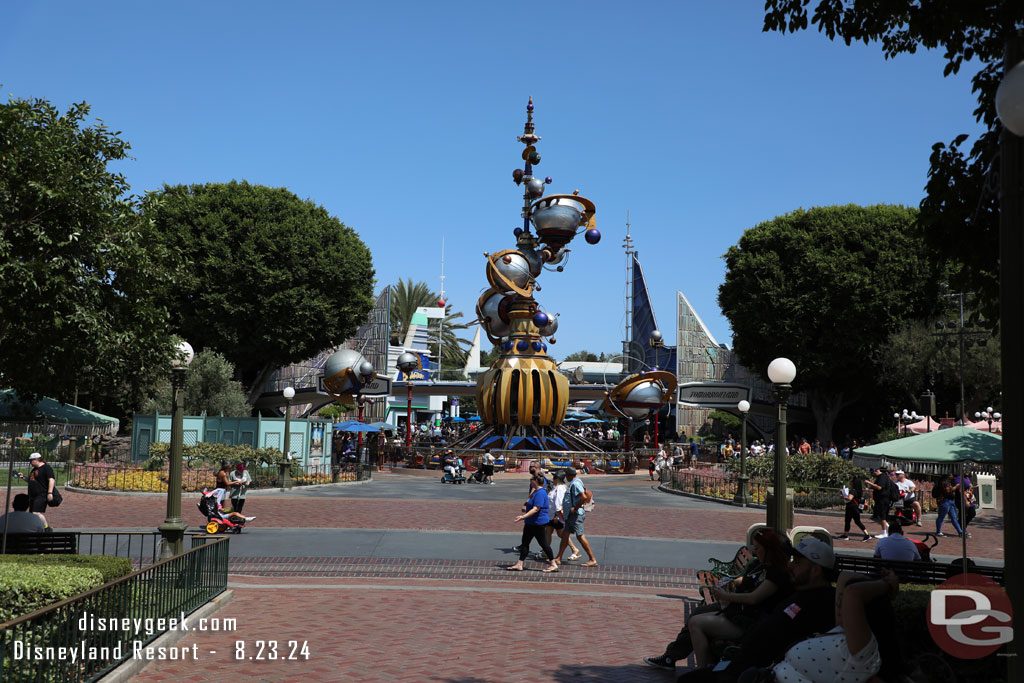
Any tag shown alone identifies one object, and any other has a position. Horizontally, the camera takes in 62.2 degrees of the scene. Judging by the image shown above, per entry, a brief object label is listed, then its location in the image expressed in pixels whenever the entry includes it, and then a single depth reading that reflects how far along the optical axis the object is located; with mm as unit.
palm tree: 77250
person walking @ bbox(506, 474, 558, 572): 13258
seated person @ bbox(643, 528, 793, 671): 6531
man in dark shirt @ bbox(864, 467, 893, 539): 18125
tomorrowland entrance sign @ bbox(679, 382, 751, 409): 36875
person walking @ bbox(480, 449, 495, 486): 31438
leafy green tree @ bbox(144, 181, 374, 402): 44812
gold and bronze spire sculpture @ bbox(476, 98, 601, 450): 38250
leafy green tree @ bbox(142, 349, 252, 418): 41125
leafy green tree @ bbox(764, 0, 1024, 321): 7367
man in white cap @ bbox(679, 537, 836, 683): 5801
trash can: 18984
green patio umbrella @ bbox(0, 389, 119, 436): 12883
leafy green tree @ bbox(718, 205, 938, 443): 46375
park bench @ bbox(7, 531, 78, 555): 9773
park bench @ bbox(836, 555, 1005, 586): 8961
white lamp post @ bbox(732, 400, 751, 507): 24266
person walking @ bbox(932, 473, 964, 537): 18678
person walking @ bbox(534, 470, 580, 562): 13930
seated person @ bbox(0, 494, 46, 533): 10117
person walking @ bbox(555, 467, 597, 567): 13562
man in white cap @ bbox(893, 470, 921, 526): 19359
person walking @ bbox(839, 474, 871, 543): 18222
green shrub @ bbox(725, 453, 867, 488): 26328
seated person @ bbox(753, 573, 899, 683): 5070
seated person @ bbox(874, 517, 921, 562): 10844
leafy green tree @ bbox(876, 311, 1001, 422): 42094
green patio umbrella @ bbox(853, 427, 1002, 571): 14000
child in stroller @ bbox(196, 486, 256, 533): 15961
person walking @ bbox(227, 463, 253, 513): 16750
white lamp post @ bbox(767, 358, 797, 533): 10258
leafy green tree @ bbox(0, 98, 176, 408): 11016
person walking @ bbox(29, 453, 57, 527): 13141
